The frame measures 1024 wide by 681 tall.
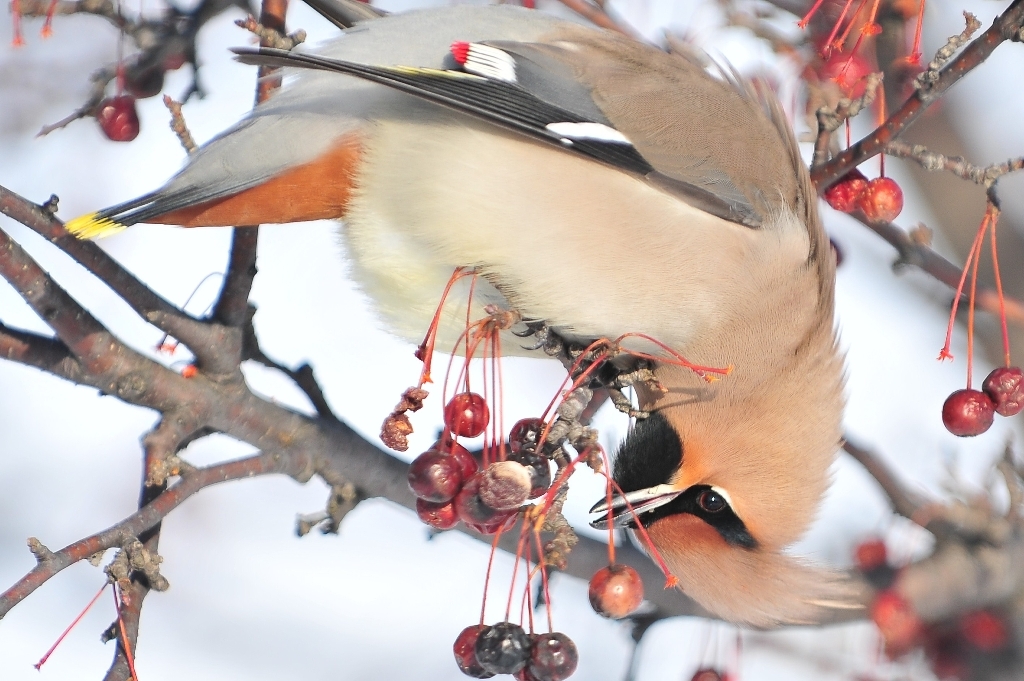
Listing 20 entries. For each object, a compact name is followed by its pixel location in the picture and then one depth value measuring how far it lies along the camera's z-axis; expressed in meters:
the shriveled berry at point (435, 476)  4.43
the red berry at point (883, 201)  5.48
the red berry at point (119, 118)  6.05
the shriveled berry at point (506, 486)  4.18
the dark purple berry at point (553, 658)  4.11
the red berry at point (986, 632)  5.93
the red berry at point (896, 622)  5.80
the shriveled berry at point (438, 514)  4.61
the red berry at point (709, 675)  5.84
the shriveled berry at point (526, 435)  4.79
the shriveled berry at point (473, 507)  4.32
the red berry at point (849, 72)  6.10
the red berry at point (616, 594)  4.19
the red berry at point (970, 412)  5.30
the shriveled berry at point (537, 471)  4.29
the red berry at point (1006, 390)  5.32
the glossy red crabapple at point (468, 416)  4.93
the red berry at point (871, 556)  6.36
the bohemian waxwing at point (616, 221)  5.12
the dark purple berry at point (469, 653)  4.34
